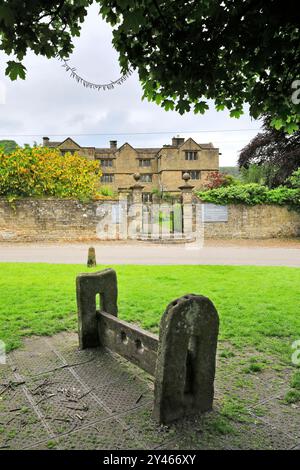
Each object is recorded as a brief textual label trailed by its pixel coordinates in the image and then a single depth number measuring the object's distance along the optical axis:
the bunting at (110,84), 4.52
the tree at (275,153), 22.77
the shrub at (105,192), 23.96
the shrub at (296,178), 19.09
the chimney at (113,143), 49.16
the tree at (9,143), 47.83
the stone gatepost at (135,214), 18.73
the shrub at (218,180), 30.59
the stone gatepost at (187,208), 19.58
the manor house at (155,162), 43.66
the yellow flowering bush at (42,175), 18.12
